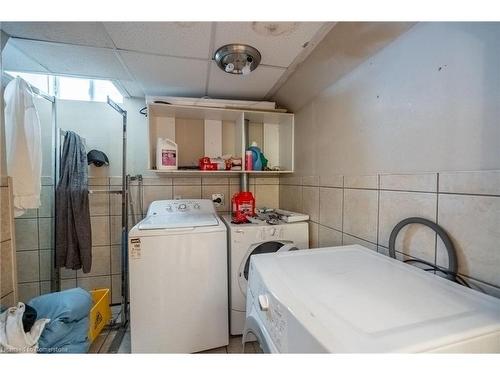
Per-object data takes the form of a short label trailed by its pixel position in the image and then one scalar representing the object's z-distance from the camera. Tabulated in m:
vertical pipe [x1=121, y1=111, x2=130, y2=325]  1.66
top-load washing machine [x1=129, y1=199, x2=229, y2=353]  1.29
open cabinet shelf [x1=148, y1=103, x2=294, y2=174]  1.84
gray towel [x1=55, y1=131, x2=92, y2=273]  1.56
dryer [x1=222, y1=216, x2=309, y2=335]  1.47
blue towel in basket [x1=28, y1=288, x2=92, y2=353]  1.06
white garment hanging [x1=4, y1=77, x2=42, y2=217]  1.05
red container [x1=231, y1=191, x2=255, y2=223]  1.71
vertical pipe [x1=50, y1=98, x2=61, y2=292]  1.58
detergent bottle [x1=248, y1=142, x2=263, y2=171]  1.95
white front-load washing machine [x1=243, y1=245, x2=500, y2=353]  0.42
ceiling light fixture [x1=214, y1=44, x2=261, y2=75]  1.16
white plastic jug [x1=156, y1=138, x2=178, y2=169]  1.73
